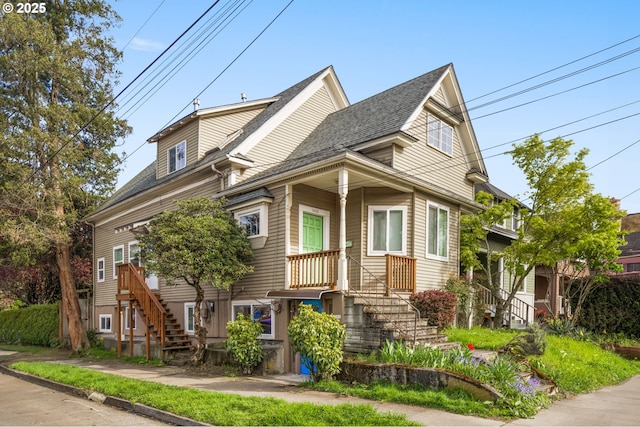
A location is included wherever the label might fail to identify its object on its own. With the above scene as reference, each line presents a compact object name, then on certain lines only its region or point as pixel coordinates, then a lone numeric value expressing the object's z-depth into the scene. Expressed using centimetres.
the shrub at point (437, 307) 1330
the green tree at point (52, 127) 1864
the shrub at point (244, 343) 1261
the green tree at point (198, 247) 1336
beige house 1305
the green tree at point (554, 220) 1609
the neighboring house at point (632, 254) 3816
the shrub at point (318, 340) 1046
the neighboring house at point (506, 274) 1950
